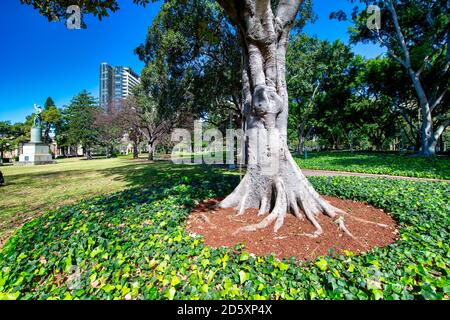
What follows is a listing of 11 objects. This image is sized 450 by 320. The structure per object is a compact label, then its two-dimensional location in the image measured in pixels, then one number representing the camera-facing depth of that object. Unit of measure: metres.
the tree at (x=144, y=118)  23.93
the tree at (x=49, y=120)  46.62
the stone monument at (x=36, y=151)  24.28
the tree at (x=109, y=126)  28.52
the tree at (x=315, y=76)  14.20
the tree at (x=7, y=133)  39.88
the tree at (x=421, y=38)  15.21
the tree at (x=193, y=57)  10.38
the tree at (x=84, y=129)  40.00
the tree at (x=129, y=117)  26.77
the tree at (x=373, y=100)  21.52
